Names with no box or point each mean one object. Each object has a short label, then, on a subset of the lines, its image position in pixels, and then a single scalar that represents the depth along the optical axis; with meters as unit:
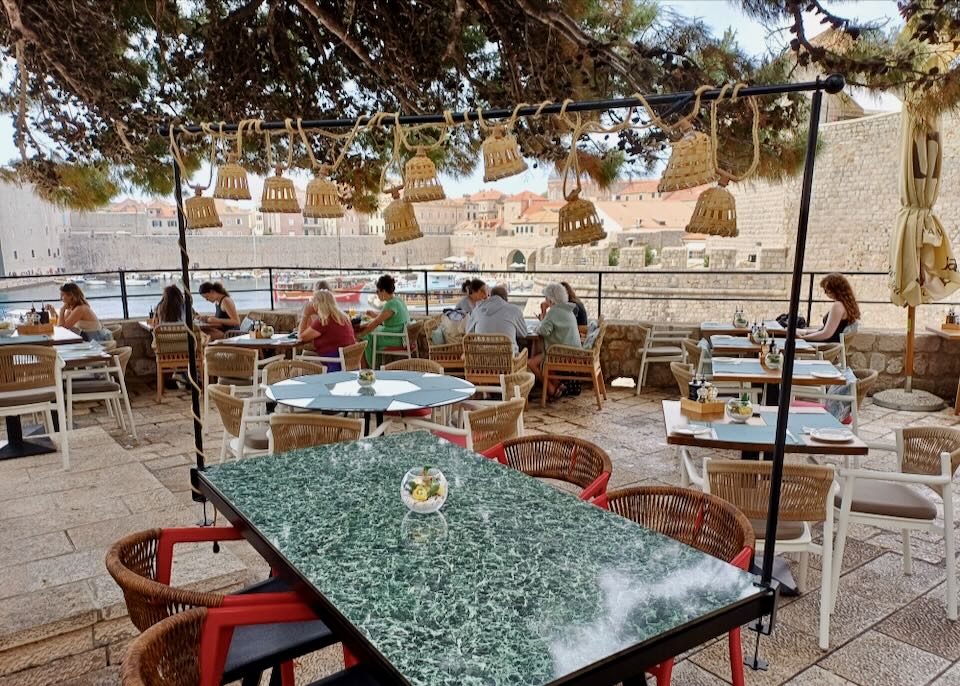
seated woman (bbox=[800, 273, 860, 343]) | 5.36
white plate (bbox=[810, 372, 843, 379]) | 3.83
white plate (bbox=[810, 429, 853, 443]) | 2.70
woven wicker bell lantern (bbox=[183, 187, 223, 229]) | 2.60
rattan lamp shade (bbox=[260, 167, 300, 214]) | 2.53
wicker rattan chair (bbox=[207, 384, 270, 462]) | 3.26
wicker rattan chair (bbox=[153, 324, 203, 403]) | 6.02
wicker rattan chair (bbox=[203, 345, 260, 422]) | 5.04
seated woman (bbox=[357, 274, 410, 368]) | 6.22
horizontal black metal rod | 1.54
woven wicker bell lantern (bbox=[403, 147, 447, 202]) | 2.31
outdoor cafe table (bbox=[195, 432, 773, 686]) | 1.11
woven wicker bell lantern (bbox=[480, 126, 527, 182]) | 2.13
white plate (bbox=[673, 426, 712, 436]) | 2.83
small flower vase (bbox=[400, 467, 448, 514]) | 1.72
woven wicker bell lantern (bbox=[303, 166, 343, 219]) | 2.56
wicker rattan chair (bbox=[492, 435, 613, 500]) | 2.42
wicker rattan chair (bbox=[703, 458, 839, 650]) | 2.24
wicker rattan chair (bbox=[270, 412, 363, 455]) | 2.73
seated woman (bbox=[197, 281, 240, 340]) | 6.62
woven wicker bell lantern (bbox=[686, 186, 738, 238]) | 1.91
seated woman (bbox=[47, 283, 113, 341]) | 5.67
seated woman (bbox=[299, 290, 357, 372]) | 5.41
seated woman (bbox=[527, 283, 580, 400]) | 5.77
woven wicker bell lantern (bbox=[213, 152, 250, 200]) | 2.49
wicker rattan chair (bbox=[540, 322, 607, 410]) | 5.66
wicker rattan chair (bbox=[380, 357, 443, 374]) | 4.24
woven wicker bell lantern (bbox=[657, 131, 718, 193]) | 1.80
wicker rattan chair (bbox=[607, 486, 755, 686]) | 1.77
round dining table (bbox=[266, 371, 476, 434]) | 3.22
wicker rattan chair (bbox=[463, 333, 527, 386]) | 5.21
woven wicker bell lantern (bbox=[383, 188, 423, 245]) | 2.42
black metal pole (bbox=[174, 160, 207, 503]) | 2.75
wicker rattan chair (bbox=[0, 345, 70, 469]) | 3.86
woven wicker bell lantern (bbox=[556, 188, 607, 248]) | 2.12
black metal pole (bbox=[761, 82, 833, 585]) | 1.52
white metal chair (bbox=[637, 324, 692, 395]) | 6.23
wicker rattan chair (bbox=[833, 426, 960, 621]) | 2.45
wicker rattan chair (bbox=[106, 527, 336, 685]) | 1.38
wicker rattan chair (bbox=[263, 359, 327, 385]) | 4.02
